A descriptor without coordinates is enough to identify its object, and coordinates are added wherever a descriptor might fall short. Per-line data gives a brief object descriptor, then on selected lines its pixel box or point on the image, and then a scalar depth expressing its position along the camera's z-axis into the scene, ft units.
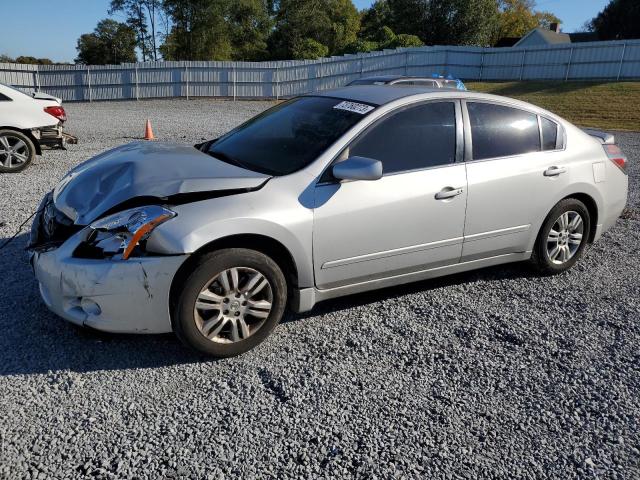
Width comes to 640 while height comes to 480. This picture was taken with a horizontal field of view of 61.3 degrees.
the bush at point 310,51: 142.41
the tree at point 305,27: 172.96
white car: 28.07
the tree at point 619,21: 160.04
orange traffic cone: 41.91
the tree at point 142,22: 152.56
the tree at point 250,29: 160.66
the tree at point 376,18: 171.12
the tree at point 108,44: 168.97
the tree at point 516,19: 211.00
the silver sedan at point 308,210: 10.43
